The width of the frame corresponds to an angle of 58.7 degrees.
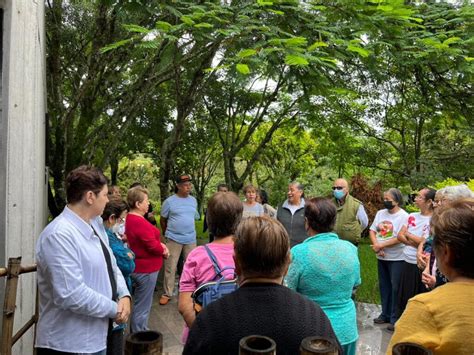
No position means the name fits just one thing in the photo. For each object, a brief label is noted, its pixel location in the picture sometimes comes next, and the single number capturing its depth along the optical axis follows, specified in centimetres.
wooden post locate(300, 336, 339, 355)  109
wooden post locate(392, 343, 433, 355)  107
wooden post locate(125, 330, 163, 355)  116
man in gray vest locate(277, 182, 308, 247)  606
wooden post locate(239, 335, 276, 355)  106
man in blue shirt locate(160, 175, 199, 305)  636
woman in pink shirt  259
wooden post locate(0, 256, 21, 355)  247
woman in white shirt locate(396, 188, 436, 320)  478
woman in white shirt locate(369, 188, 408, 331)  526
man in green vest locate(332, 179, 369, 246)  565
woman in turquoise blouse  278
